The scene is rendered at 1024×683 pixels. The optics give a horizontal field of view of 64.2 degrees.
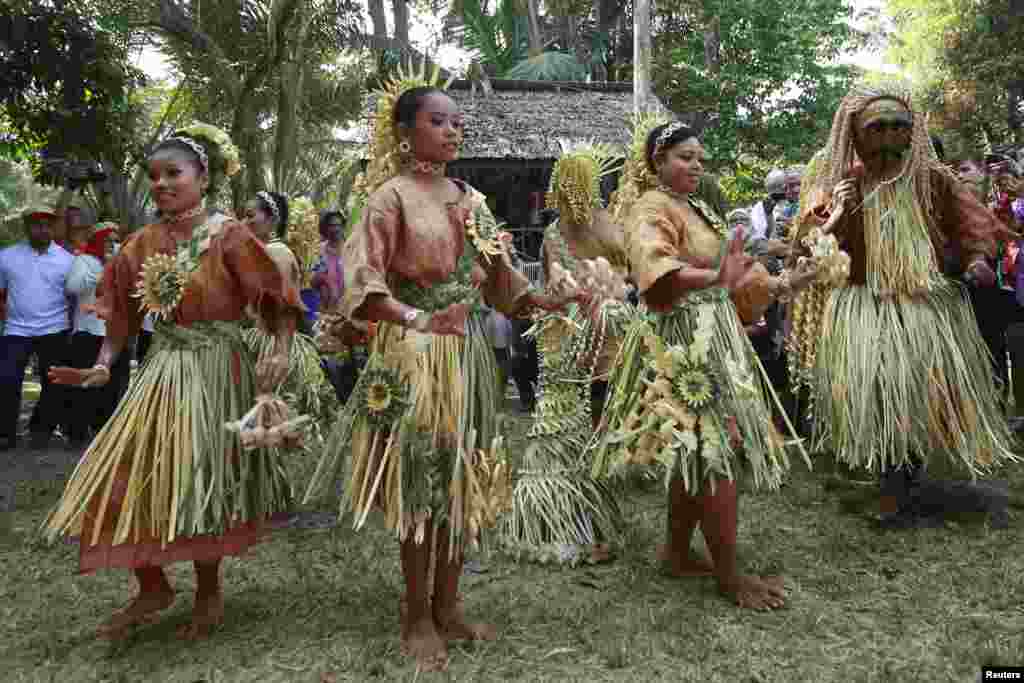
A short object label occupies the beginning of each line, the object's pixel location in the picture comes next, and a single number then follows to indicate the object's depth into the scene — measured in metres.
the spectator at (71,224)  6.80
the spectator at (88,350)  6.32
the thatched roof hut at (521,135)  12.16
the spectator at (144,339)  6.61
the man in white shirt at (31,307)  6.25
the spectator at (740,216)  6.00
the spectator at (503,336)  6.86
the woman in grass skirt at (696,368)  2.86
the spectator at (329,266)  5.87
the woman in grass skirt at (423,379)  2.51
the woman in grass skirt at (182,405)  2.68
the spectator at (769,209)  6.54
